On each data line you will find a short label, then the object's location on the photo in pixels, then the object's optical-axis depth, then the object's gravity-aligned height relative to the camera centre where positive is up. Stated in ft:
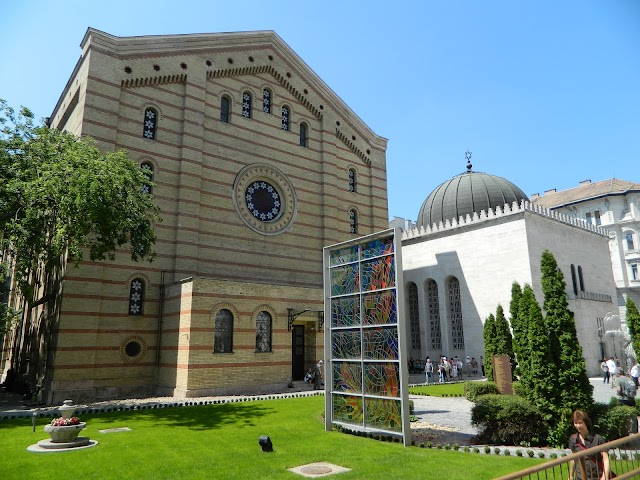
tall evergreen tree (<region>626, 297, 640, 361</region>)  59.47 +1.57
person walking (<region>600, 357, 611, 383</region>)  88.37 -6.92
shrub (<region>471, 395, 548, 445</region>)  39.47 -7.31
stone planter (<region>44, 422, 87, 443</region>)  37.76 -7.36
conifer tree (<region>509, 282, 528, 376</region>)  46.32 +1.09
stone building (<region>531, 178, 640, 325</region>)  162.61 +41.95
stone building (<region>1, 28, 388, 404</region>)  69.51 +24.47
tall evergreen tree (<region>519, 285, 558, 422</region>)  39.83 -2.72
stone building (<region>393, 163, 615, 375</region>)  103.45 +18.47
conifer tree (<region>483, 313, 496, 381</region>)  73.46 -0.78
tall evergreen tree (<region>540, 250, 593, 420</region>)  38.96 -0.92
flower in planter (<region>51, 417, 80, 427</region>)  38.37 -6.61
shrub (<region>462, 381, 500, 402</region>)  63.41 -6.86
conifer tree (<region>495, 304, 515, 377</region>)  72.69 -0.16
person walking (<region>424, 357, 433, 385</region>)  96.58 -6.33
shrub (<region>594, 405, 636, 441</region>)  37.81 -6.94
